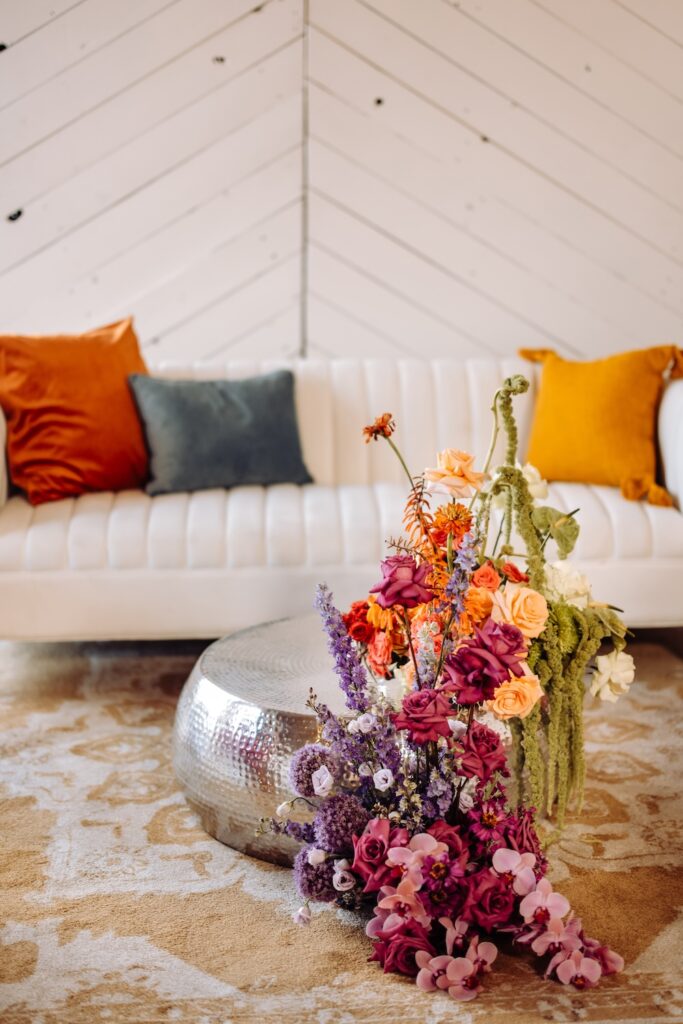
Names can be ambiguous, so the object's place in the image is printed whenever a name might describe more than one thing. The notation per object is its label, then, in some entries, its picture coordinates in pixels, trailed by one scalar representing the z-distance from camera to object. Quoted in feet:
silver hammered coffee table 5.80
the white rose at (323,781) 4.99
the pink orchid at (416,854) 4.85
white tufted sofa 8.76
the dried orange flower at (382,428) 5.10
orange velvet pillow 9.64
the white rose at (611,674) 5.76
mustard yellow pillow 10.01
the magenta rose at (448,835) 4.97
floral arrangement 4.83
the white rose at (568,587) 5.86
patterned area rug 4.79
